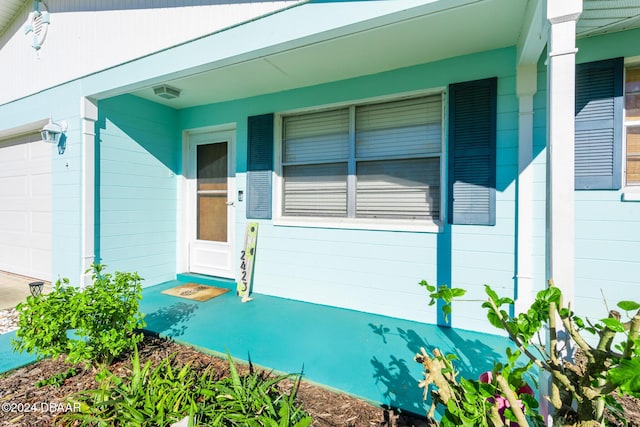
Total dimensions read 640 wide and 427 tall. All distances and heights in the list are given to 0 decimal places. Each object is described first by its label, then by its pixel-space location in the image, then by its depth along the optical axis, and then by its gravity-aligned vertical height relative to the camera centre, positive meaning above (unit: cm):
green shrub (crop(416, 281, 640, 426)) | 102 -59
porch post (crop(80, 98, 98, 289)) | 350 +25
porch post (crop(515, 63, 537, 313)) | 259 +17
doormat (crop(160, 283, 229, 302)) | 383 -106
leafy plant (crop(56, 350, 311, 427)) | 162 -109
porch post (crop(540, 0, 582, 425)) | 157 +37
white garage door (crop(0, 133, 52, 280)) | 433 +3
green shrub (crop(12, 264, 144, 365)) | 197 -74
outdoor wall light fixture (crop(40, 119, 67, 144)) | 367 +92
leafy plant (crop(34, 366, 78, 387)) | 208 -117
